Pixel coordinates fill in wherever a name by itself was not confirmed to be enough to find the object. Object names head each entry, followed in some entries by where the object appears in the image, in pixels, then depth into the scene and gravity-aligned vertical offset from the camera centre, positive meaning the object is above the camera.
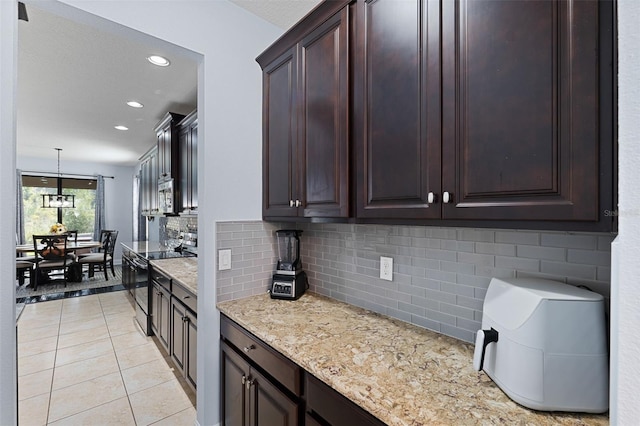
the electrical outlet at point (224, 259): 1.80 -0.30
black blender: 1.87 -0.39
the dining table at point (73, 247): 5.25 -0.68
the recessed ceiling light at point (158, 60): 2.42 +1.26
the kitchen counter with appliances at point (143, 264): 3.30 -0.66
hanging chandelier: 6.69 +0.26
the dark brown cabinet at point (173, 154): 3.48 +0.68
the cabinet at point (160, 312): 2.67 -0.99
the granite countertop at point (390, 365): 0.82 -0.56
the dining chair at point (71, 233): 6.34 -0.46
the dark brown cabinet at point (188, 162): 3.11 +0.55
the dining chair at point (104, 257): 6.11 -0.96
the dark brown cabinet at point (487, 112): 0.72 +0.30
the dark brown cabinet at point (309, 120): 1.39 +0.49
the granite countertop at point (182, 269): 2.16 -0.53
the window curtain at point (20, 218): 6.50 -0.14
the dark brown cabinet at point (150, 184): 4.32 +0.44
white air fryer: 0.78 -0.38
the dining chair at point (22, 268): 5.25 -1.04
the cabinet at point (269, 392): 1.03 -0.77
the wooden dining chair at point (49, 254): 5.27 -0.77
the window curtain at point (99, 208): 7.63 +0.09
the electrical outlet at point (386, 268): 1.56 -0.30
